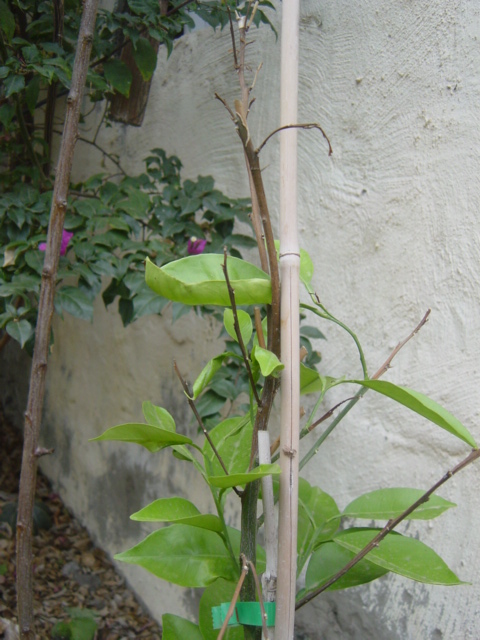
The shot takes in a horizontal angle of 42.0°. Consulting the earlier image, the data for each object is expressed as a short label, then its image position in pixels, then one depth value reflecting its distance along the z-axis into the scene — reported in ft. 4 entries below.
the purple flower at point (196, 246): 4.13
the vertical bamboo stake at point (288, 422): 1.87
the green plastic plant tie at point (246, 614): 1.92
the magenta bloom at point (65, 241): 4.04
